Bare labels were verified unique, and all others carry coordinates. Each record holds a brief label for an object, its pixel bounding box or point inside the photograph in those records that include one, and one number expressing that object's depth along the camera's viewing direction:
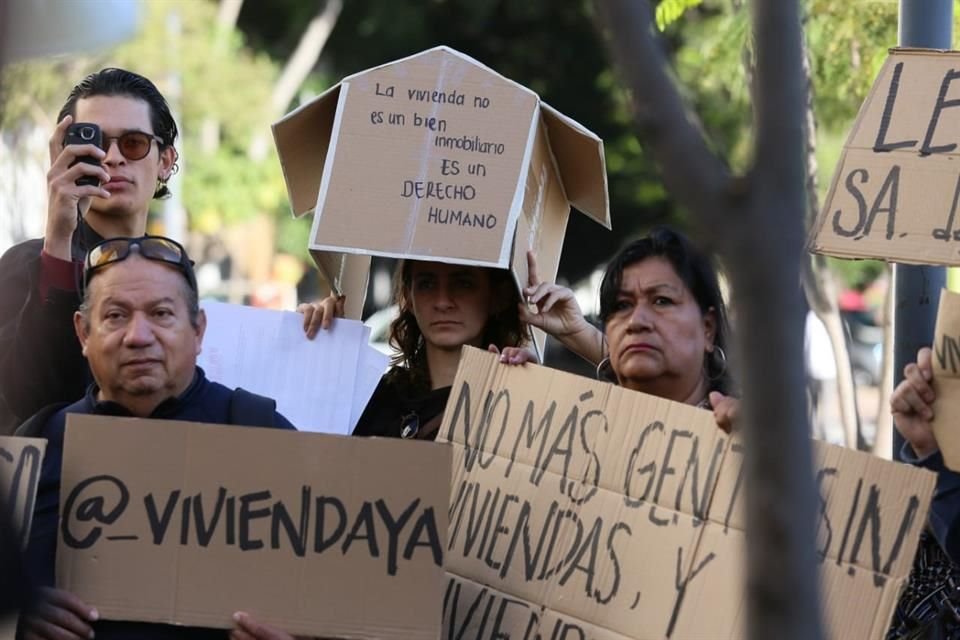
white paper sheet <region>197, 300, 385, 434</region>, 8.27
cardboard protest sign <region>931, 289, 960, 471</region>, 6.34
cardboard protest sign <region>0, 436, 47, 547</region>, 6.28
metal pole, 8.33
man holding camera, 7.61
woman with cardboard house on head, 8.18
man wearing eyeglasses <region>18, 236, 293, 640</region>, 6.78
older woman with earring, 7.43
